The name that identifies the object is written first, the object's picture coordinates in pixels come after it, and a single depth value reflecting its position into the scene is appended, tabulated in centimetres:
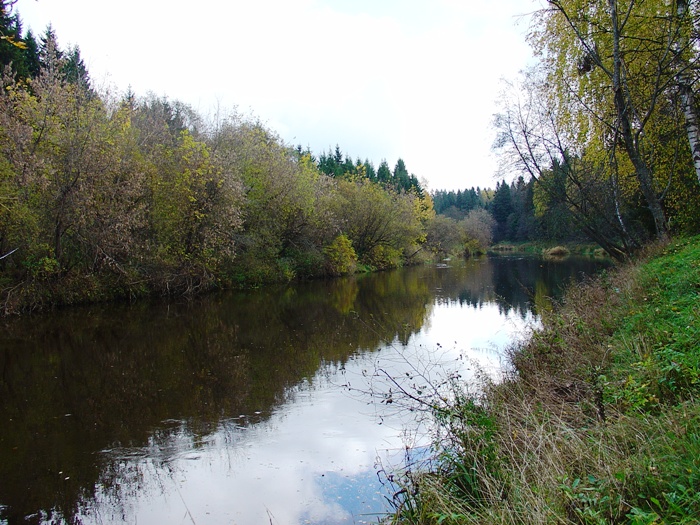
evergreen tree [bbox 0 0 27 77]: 2711
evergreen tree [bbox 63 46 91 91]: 1872
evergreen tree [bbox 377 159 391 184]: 7675
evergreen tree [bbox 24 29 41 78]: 3083
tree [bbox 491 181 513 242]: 8844
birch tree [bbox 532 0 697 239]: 999
